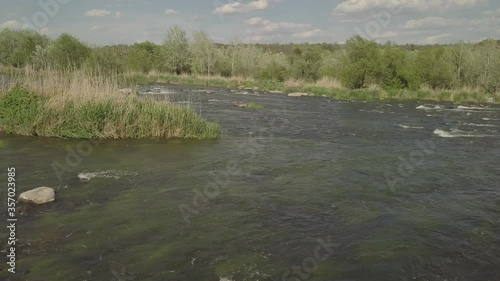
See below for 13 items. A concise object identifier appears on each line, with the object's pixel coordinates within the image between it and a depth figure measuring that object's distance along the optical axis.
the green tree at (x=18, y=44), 64.31
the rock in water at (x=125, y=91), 19.43
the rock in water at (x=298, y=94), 45.06
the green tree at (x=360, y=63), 47.44
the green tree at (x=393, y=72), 47.00
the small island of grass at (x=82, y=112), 18.00
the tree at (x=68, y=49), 50.59
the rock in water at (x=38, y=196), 10.10
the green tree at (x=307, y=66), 58.00
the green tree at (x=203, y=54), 70.19
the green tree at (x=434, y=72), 46.44
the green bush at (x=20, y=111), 17.94
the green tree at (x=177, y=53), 72.12
